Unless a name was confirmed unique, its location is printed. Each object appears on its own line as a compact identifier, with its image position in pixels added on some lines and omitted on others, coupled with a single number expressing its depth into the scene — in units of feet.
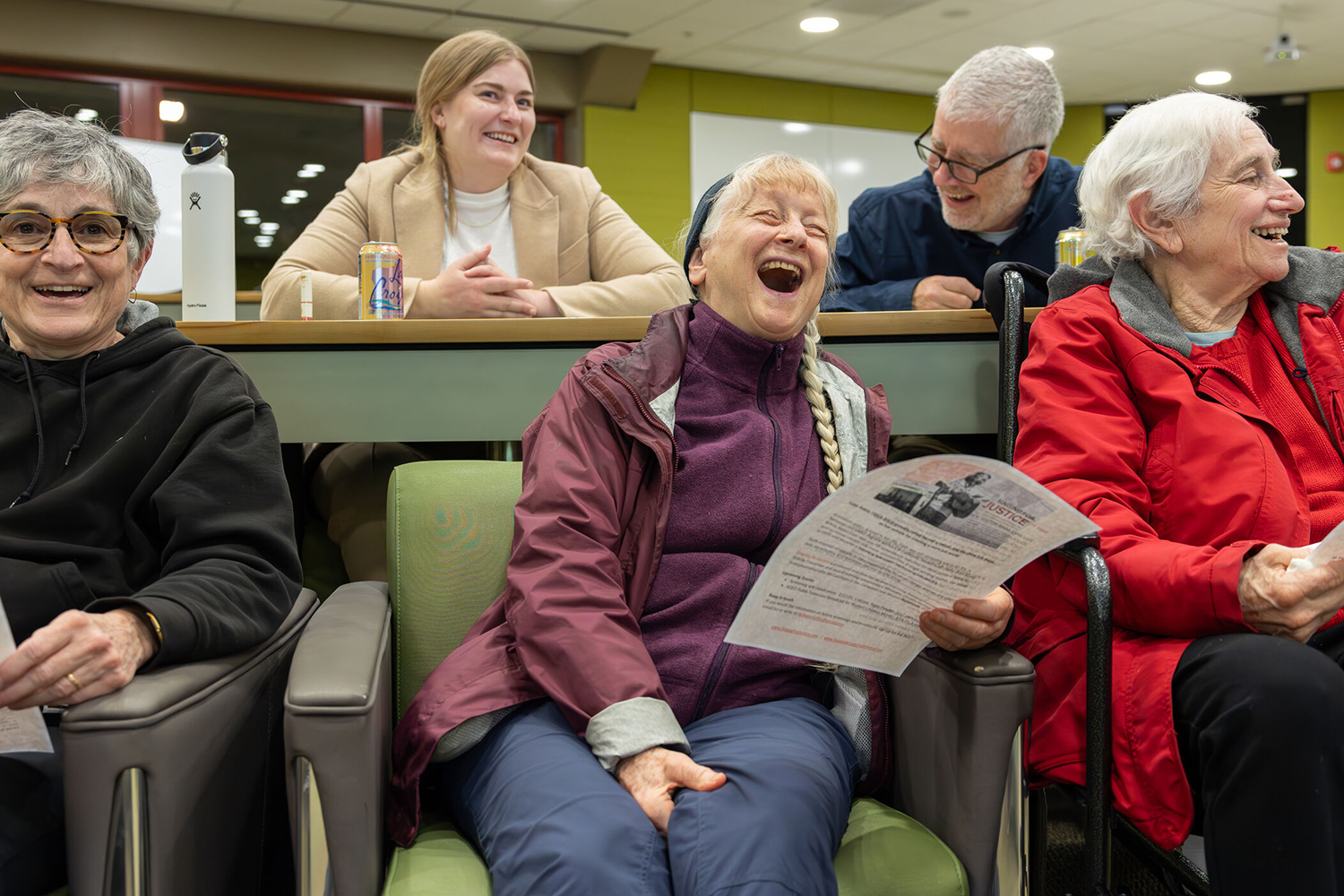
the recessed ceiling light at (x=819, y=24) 23.73
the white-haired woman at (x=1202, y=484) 3.97
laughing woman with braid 3.82
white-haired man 8.44
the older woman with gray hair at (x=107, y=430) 4.57
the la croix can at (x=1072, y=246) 7.06
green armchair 3.76
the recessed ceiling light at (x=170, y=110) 23.44
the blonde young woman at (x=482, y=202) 8.06
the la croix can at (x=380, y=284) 6.48
